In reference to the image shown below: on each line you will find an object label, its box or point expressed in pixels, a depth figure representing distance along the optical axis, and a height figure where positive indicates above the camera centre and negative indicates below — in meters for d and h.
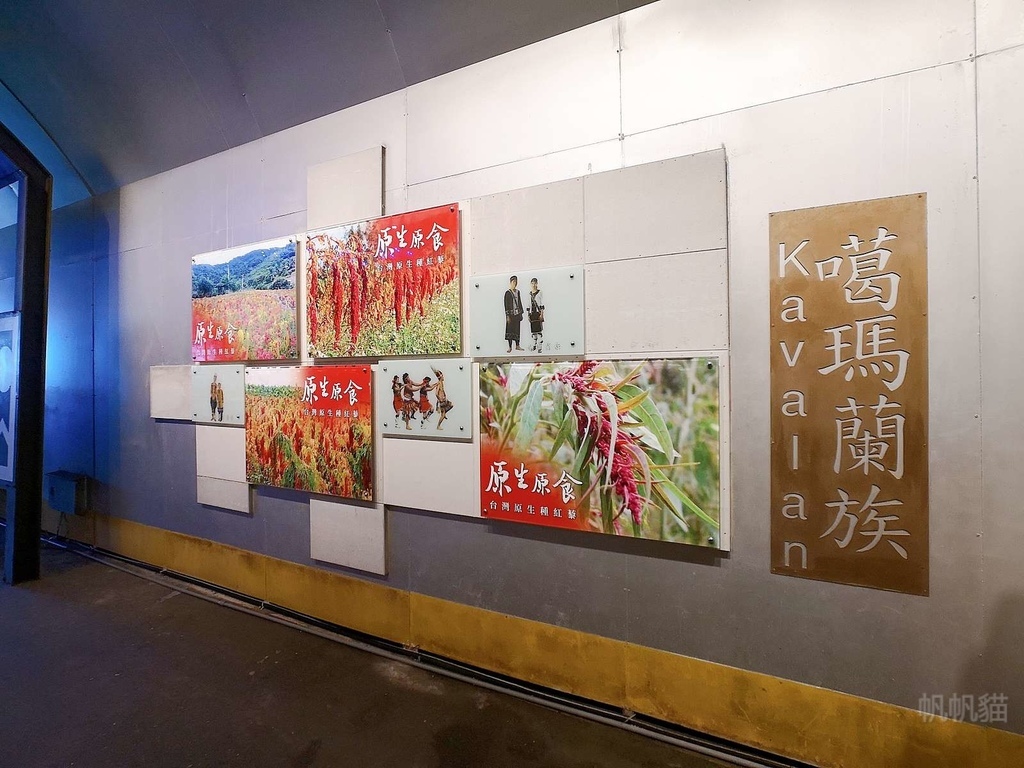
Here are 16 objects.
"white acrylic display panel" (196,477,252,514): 3.52 -0.83
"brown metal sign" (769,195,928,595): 1.78 -0.03
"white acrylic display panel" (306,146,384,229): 2.93 +1.25
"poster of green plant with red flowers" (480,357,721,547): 2.07 -0.29
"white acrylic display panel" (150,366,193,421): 3.84 -0.05
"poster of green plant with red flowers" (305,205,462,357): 2.64 +0.59
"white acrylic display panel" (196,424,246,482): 3.52 -0.52
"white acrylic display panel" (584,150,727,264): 2.05 +0.80
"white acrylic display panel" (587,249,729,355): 2.05 +0.37
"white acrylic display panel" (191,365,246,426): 3.50 -0.06
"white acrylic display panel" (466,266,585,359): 2.30 +0.37
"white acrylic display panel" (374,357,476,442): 2.61 -0.09
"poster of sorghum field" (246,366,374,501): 2.95 -0.29
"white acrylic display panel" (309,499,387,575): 2.93 -0.96
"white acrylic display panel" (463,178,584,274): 2.33 +0.81
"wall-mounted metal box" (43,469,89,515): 4.63 -1.05
